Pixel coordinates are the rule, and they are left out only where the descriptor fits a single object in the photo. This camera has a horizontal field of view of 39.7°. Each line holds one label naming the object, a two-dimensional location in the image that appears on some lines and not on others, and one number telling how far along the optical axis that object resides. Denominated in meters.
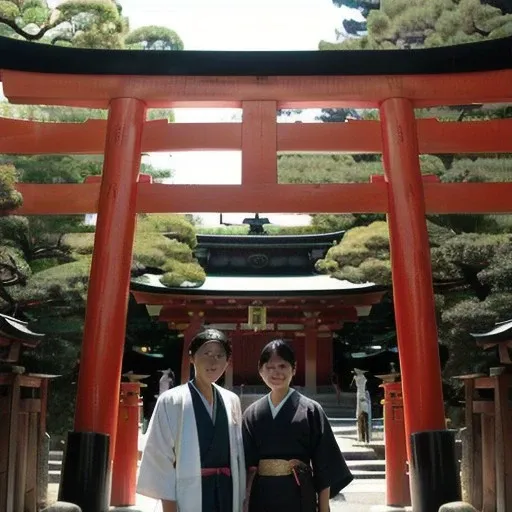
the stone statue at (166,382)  13.84
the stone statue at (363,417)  11.38
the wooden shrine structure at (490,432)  4.96
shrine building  15.66
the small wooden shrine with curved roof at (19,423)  4.88
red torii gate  5.54
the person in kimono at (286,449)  3.05
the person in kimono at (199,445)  2.94
